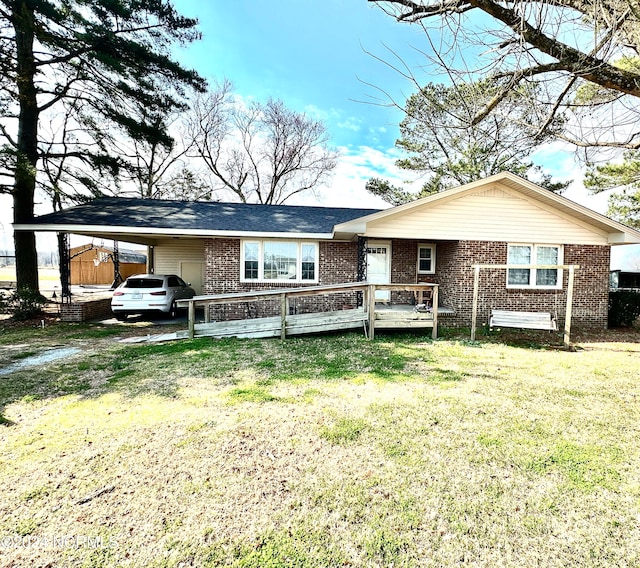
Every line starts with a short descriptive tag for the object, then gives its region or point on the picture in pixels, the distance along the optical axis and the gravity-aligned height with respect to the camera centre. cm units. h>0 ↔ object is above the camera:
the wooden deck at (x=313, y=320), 770 -129
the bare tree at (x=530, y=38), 344 +255
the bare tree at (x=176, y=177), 2288 +685
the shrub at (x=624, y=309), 1025 -138
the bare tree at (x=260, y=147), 2528 +976
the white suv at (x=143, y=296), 980 -85
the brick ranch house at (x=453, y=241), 929 +78
